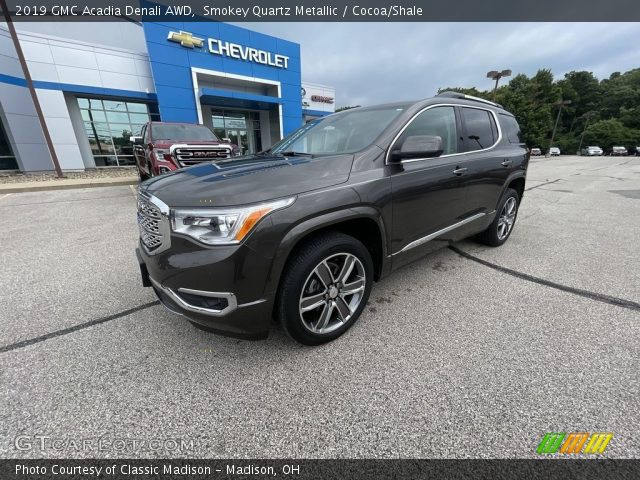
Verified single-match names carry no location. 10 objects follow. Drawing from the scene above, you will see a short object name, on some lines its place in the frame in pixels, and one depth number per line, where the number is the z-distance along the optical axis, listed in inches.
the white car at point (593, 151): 2043.6
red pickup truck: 244.5
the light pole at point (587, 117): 2635.3
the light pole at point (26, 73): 382.9
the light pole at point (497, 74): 1069.8
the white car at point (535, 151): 1664.9
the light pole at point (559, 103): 1979.6
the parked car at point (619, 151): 2027.6
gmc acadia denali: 66.1
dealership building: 519.5
